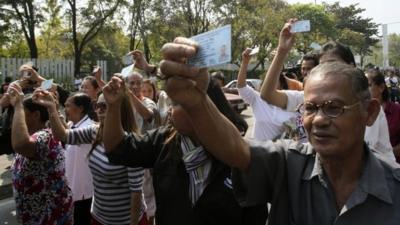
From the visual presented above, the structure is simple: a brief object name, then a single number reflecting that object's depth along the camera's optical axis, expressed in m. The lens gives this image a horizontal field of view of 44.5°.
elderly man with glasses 1.55
